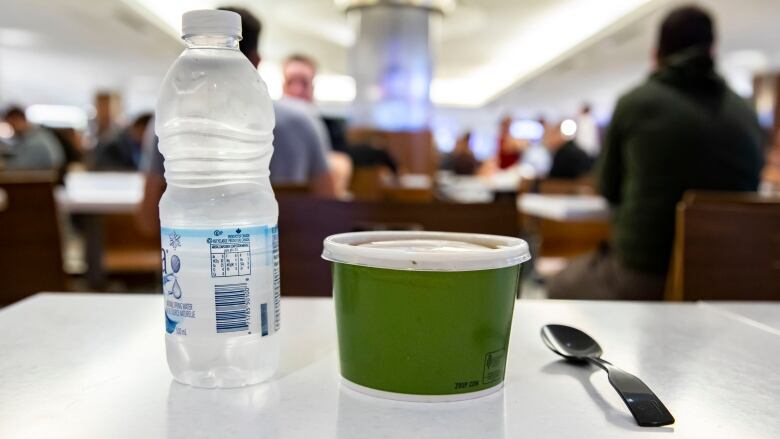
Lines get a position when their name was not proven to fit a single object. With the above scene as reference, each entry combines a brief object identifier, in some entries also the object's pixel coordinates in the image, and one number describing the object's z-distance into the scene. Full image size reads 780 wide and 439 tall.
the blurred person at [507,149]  8.35
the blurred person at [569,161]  5.62
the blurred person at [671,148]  1.98
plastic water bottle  0.53
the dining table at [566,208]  2.43
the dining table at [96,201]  2.46
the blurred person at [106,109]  14.53
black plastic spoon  0.50
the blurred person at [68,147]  7.04
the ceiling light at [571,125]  11.23
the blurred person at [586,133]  10.28
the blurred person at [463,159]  9.63
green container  0.52
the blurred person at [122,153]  5.30
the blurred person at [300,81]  3.15
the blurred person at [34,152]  5.71
